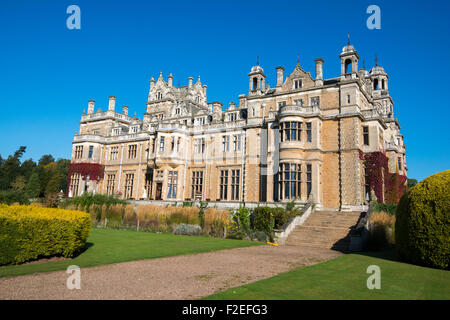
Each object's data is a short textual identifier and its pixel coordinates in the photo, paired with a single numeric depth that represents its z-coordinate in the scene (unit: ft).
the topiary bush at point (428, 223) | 36.68
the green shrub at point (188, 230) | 75.97
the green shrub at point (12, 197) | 87.83
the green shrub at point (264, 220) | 70.49
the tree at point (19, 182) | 151.57
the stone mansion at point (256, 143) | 90.17
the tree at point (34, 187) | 151.12
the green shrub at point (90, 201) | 97.70
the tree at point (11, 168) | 196.99
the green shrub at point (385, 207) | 74.97
